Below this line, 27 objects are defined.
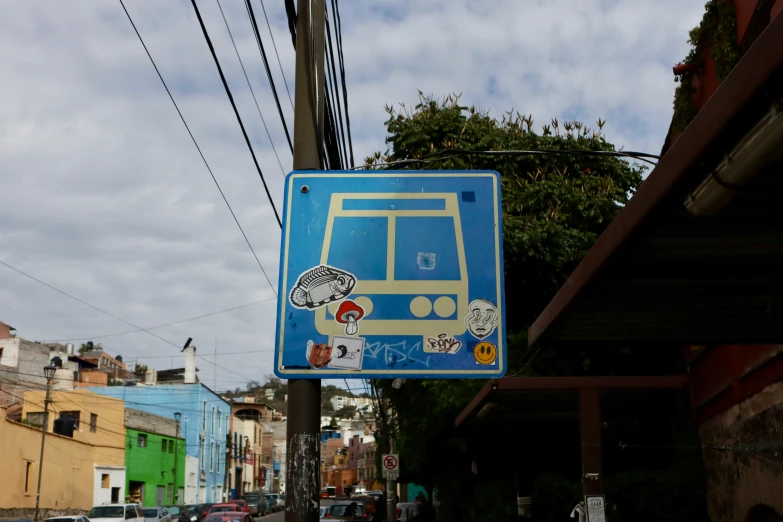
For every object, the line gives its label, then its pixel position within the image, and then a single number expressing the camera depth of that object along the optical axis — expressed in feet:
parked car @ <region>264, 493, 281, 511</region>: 209.84
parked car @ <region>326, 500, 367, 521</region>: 90.84
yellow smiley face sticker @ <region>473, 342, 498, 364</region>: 14.32
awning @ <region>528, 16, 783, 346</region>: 10.52
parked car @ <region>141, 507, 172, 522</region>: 104.12
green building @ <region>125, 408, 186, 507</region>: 159.63
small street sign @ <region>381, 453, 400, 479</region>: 85.56
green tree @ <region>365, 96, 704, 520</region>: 54.03
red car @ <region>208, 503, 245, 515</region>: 119.55
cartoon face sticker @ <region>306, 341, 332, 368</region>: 14.55
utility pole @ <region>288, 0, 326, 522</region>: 14.74
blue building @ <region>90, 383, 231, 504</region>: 196.65
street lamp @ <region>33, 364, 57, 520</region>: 104.11
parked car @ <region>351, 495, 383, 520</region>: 117.97
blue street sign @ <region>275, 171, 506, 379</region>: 14.44
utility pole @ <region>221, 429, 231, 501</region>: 228.67
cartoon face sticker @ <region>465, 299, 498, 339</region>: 14.52
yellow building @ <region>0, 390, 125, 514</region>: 111.96
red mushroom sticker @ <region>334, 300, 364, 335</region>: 14.62
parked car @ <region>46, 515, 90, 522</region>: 79.56
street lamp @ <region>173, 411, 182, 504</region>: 180.65
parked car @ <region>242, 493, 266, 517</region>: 170.46
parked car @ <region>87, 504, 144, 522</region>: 95.18
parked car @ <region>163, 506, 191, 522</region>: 121.49
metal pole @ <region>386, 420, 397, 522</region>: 87.56
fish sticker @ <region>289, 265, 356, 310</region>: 14.84
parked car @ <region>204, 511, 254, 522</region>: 78.23
